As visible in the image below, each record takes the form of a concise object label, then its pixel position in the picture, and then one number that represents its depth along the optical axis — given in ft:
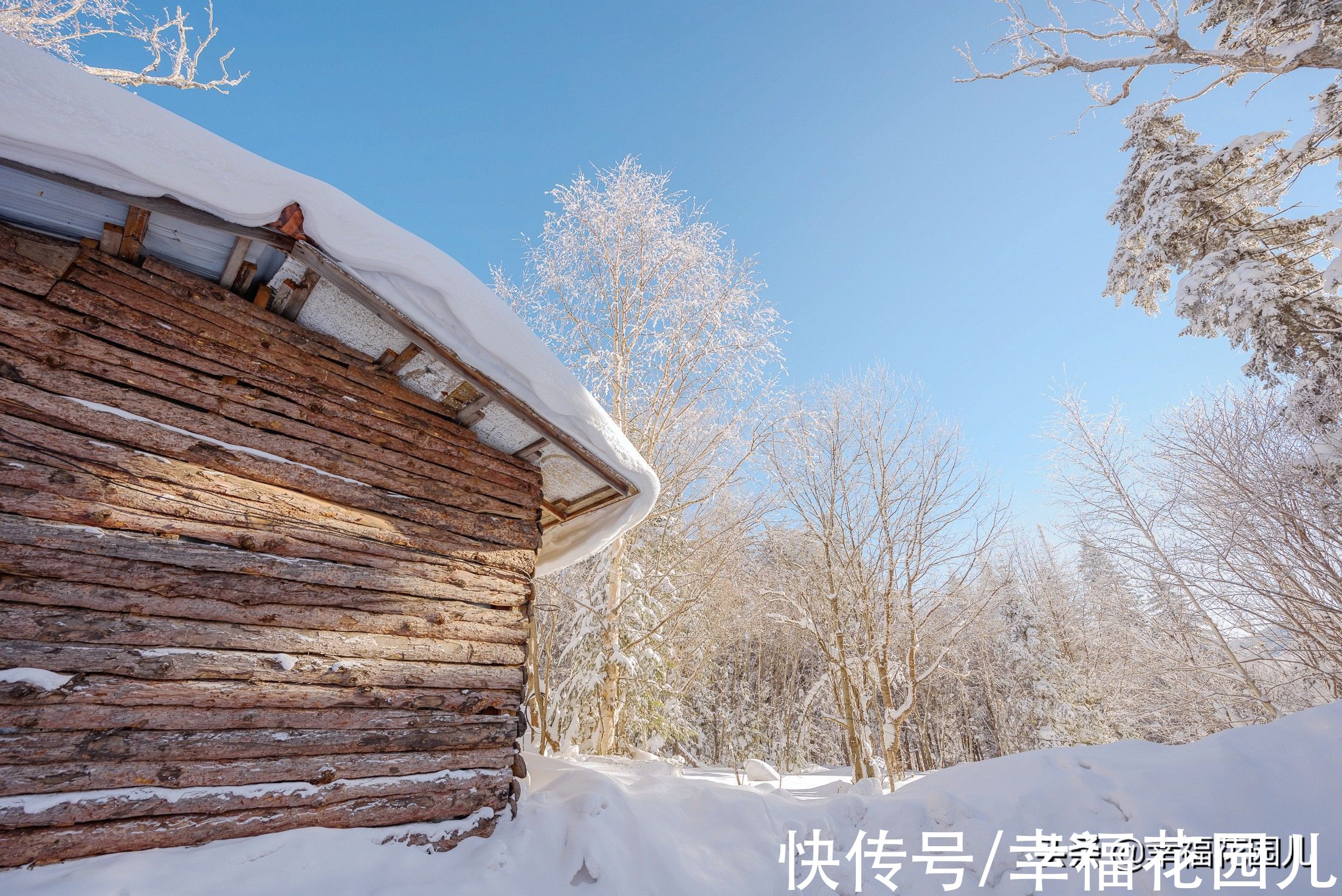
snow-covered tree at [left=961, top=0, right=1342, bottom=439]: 24.82
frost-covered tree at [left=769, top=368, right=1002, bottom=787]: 29.76
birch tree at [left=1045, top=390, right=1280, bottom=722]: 30.55
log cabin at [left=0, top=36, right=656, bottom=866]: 9.08
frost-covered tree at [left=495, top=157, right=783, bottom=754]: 33.86
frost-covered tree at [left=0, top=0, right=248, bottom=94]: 33.76
